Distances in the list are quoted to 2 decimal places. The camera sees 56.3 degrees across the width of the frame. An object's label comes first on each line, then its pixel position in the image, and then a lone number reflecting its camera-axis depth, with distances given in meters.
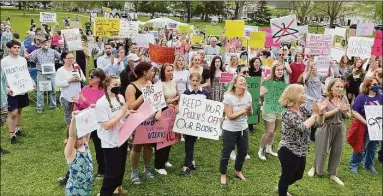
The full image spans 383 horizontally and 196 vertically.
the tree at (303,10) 34.94
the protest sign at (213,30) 15.52
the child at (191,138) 5.98
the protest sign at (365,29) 14.69
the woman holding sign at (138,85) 5.22
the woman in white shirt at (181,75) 6.91
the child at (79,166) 4.27
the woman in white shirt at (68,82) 6.91
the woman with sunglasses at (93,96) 5.43
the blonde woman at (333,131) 5.66
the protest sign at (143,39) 11.01
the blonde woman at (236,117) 5.54
